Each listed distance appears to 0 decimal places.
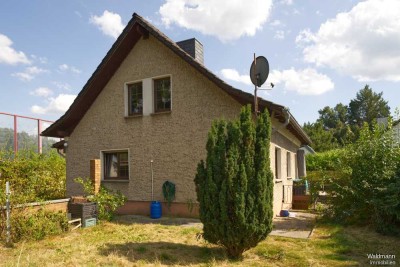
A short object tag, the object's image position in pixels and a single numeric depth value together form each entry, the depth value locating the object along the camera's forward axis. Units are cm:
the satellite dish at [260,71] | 855
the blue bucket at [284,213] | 1052
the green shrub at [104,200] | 941
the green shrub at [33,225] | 722
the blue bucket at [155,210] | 1020
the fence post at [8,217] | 689
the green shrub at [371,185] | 801
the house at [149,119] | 1005
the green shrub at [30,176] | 809
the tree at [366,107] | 6047
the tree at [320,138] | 3834
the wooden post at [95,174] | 1018
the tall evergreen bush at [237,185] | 546
